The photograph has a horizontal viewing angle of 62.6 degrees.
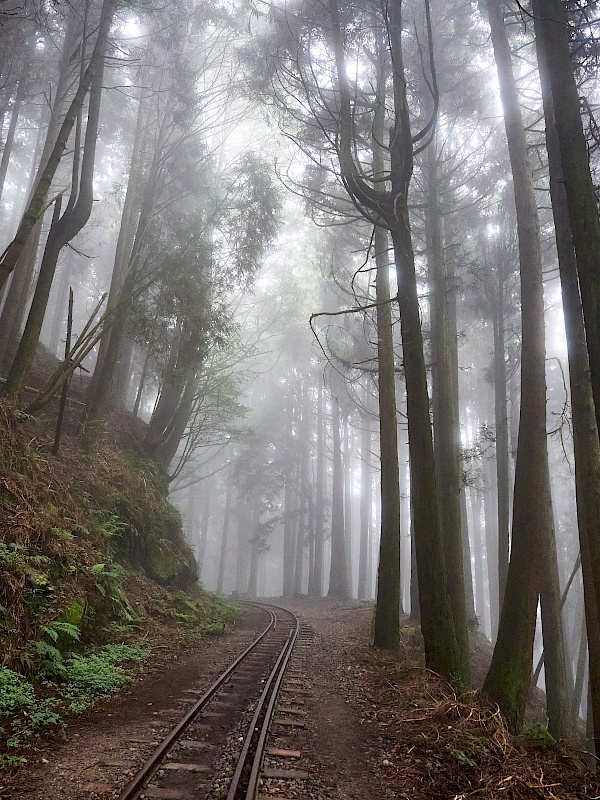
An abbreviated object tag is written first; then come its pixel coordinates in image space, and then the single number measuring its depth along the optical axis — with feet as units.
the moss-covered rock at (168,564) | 38.50
